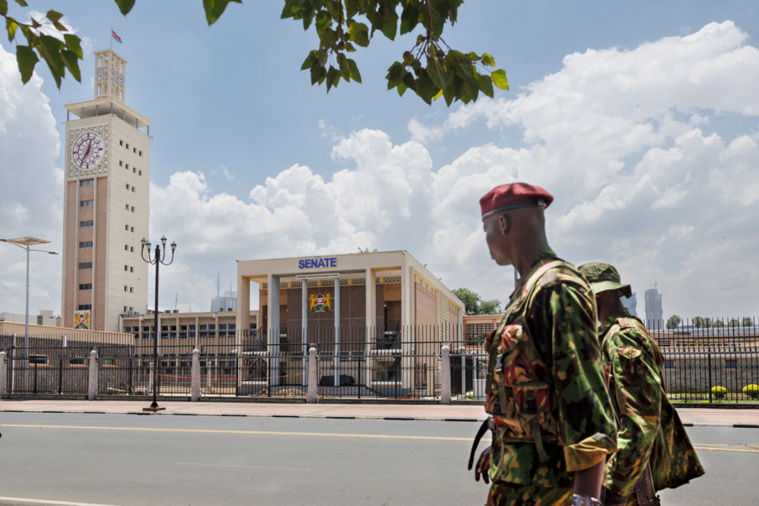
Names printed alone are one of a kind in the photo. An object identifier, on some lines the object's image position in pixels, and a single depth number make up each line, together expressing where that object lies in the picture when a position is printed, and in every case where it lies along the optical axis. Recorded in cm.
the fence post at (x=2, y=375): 2863
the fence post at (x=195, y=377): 2571
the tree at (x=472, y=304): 9881
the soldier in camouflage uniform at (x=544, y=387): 215
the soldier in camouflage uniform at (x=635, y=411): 312
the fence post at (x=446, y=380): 2209
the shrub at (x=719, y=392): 2281
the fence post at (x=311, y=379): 2397
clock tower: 8031
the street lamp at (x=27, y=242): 4018
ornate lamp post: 2122
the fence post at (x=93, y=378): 2738
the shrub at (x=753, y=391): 2332
